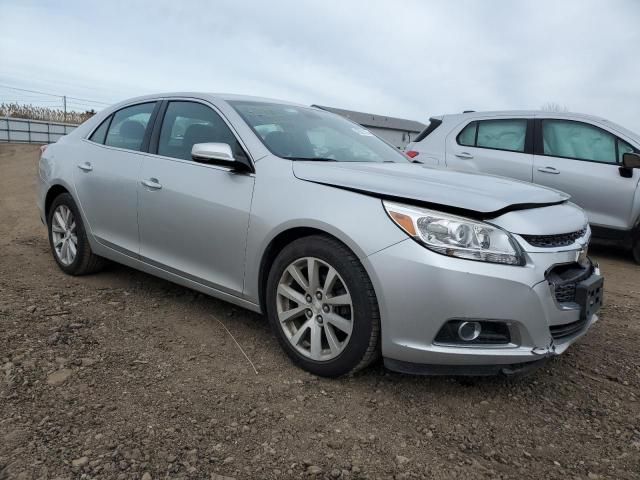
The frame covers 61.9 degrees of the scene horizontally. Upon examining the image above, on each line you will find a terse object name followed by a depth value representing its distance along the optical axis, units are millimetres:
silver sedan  2398
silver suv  5805
